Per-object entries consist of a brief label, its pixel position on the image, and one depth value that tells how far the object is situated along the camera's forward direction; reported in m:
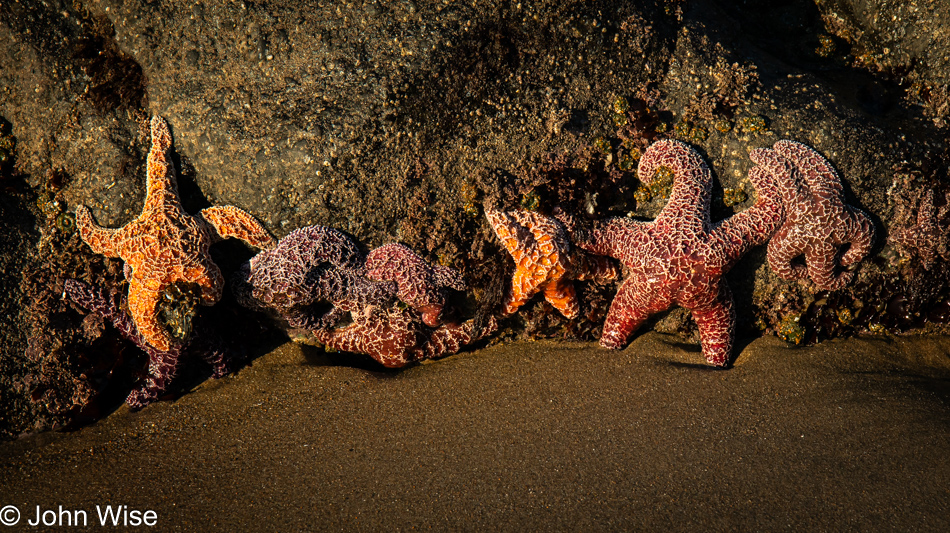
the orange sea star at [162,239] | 4.57
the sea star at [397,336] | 5.00
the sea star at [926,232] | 5.15
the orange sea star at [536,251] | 4.70
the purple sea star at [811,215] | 4.85
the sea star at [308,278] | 4.69
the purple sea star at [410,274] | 4.85
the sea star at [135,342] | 4.88
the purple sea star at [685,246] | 4.75
